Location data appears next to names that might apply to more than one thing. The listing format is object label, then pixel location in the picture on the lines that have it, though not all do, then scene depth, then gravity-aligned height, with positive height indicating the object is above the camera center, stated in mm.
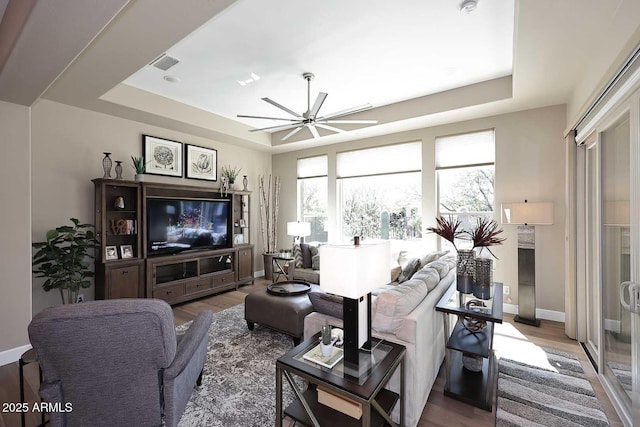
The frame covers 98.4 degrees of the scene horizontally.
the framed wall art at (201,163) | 4941 +965
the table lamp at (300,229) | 5324 -287
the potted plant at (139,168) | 4012 +685
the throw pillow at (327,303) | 2160 -718
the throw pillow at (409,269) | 3711 -760
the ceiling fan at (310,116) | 3010 +1154
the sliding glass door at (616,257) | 1819 -358
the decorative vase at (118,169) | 3810 +637
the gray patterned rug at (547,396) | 1913 -1427
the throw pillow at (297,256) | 5098 -781
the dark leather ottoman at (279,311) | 2906 -1074
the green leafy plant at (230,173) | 5371 +842
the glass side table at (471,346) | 2080 -1046
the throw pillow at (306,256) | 5086 -777
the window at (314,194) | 6027 +446
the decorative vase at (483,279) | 2301 -555
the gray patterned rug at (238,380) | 1952 -1423
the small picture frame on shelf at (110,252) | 3679 -507
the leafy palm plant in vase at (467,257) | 2322 -384
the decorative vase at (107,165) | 3746 +684
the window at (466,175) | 4180 +599
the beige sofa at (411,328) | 1799 -837
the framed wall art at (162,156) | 4404 +984
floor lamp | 3436 -570
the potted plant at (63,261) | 3135 -529
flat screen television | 4242 -171
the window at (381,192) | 4863 +416
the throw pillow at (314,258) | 4928 -786
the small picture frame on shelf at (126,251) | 3867 -516
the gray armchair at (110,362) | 1314 -750
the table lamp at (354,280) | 1453 -367
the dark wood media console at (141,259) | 3662 -669
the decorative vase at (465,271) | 2355 -496
